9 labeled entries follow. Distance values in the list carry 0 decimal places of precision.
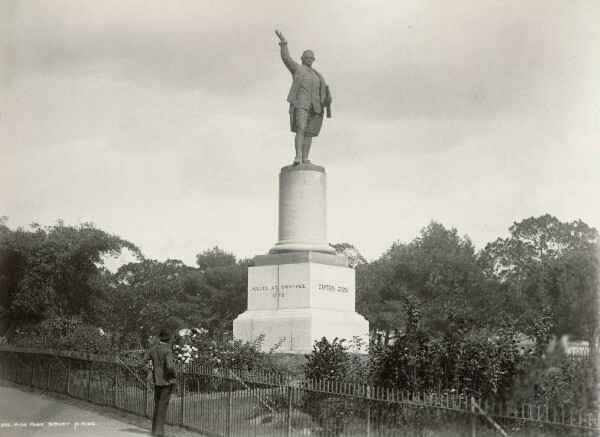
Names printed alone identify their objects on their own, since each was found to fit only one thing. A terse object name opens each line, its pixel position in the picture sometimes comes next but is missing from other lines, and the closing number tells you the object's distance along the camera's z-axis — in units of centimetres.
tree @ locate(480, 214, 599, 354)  3074
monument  1798
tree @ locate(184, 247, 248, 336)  6006
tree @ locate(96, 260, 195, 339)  5547
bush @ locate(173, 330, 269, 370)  1527
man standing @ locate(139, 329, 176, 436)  1162
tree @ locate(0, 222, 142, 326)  2752
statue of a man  1947
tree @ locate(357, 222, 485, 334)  5416
